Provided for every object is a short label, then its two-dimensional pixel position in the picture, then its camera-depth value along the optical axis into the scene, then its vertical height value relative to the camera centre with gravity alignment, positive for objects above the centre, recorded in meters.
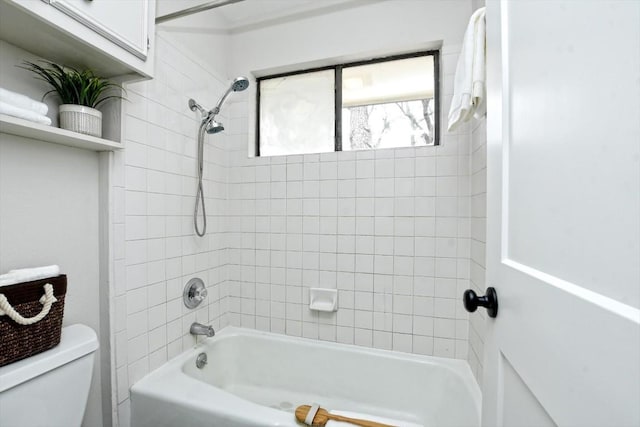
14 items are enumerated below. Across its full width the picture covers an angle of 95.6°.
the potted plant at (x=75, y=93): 1.05 +0.45
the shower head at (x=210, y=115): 1.67 +0.57
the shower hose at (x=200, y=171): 1.71 +0.24
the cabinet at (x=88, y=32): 0.83 +0.56
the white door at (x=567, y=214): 0.31 +0.00
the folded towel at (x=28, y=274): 0.85 -0.20
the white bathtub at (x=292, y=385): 1.24 -0.92
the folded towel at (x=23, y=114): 0.83 +0.30
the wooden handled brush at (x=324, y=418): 1.13 -0.83
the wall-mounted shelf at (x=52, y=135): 0.87 +0.26
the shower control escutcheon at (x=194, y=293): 1.67 -0.48
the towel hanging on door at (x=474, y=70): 1.07 +0.54
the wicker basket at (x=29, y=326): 0.83 -0.34
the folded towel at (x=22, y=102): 0.84 +0.34
